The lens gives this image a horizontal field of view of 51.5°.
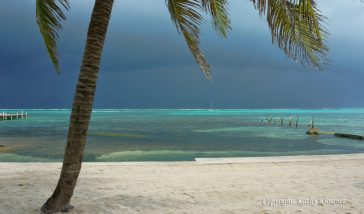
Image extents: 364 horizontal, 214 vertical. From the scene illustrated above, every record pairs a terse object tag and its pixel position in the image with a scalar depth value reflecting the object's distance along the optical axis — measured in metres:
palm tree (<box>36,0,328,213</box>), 5.22
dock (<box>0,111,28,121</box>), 75.41
